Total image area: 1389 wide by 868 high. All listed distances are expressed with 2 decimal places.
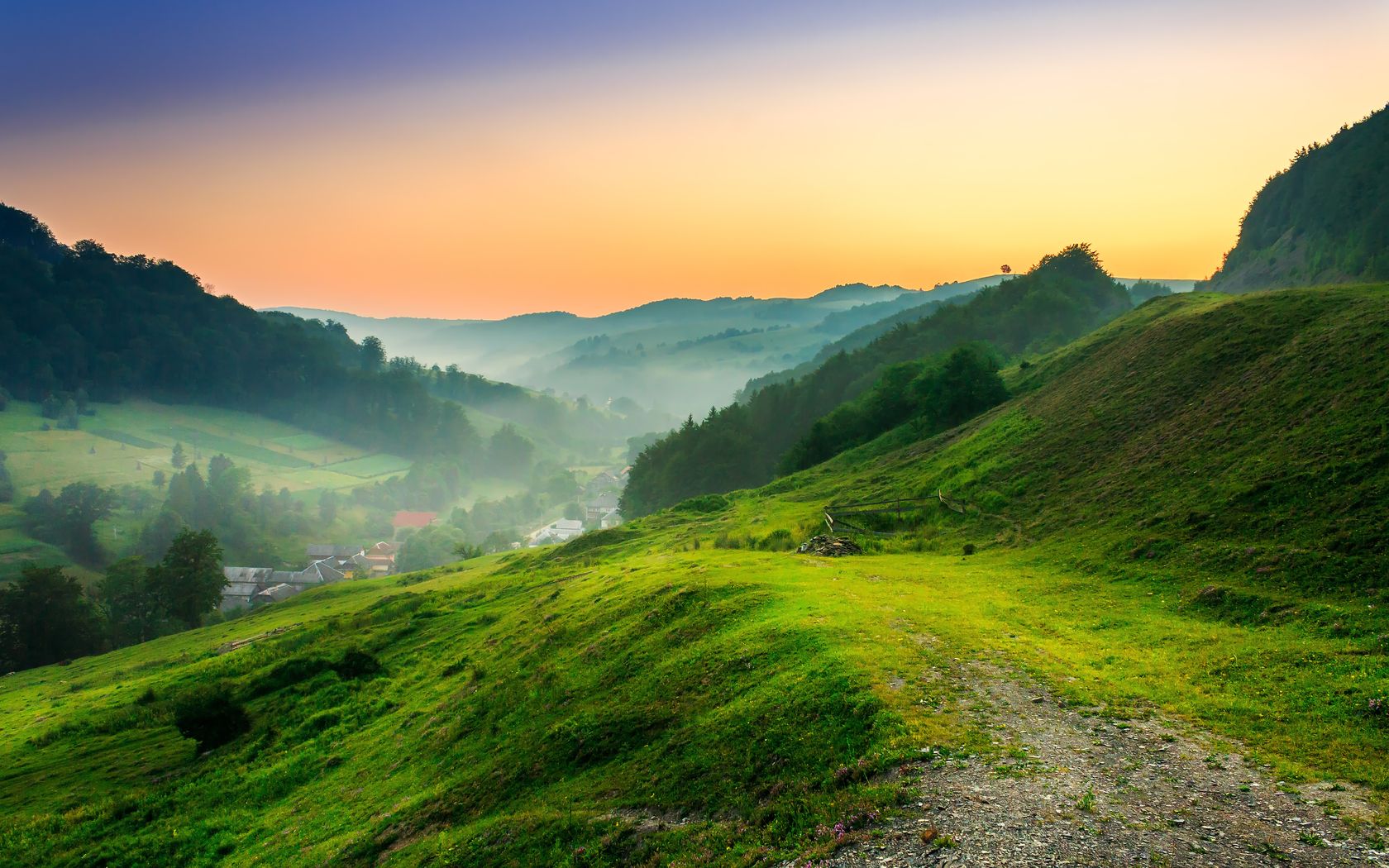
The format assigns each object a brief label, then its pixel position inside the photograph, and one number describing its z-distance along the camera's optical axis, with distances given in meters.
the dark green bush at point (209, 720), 34.44
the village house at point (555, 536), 185.68
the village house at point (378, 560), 165.88
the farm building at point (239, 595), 137.12
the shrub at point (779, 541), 48.44
